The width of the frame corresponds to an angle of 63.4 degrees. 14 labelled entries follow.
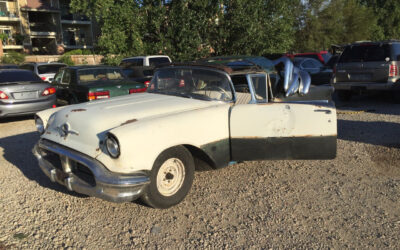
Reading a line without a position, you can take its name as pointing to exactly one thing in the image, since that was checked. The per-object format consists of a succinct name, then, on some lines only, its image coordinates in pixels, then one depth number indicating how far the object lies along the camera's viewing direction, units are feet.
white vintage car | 10.56
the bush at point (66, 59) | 77.23
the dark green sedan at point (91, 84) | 25.34
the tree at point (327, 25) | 101.14
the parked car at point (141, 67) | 35.14
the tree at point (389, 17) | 140.67
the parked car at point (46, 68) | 41.25
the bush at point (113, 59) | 60.85
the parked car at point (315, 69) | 42.98
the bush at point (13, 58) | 78.03
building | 109.81
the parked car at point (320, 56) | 48.43
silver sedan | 26.03
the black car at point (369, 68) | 28.84
